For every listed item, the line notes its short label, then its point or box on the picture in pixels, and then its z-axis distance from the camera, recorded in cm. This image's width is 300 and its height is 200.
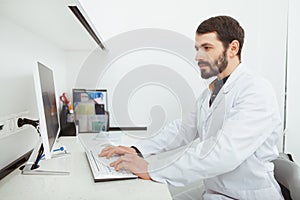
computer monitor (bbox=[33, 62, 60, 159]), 83
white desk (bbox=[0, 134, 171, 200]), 77
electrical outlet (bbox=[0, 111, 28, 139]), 98
